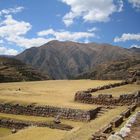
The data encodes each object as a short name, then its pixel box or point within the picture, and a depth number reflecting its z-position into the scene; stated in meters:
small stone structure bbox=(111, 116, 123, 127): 9.78
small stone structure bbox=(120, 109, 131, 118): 11.53
